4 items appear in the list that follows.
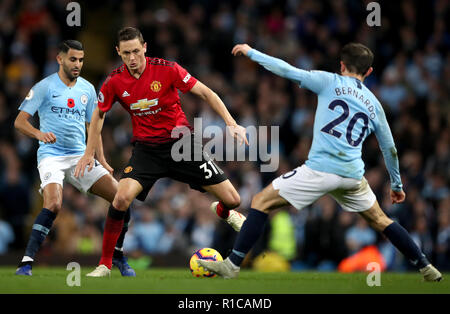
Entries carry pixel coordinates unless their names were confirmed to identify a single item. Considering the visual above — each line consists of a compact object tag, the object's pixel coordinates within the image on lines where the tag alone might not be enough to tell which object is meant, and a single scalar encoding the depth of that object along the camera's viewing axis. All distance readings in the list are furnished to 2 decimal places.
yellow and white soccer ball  16.20
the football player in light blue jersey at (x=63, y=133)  16.94
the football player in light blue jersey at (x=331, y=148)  14.24
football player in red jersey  15.69
